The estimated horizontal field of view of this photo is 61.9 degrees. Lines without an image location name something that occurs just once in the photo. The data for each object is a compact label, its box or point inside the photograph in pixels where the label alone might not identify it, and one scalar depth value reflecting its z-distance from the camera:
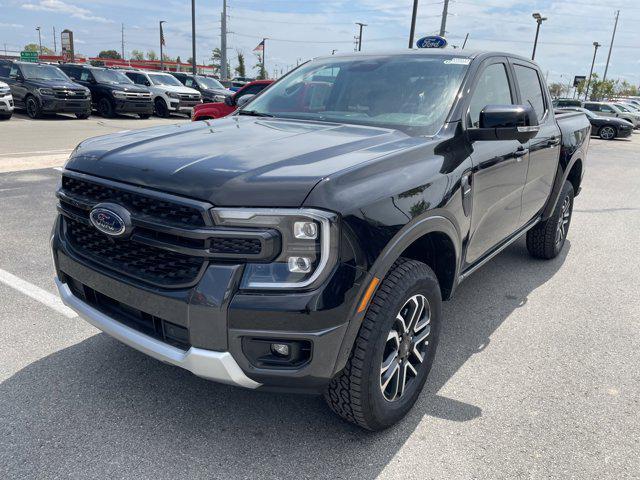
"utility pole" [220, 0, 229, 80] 36.50
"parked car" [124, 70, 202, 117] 20.84
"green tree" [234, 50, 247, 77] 76.25
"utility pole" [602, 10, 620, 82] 66.06
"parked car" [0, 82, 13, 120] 15.77
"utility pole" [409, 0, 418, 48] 22.89
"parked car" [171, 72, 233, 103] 22.93
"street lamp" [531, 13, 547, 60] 33.32
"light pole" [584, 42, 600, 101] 62.02
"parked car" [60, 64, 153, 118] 19.16
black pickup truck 2.01
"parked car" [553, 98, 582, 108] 26.46
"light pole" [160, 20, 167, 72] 52.38
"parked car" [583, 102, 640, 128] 26.48
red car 10.36
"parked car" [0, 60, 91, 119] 17.16
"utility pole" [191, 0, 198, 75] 33.25
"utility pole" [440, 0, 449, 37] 26.64
